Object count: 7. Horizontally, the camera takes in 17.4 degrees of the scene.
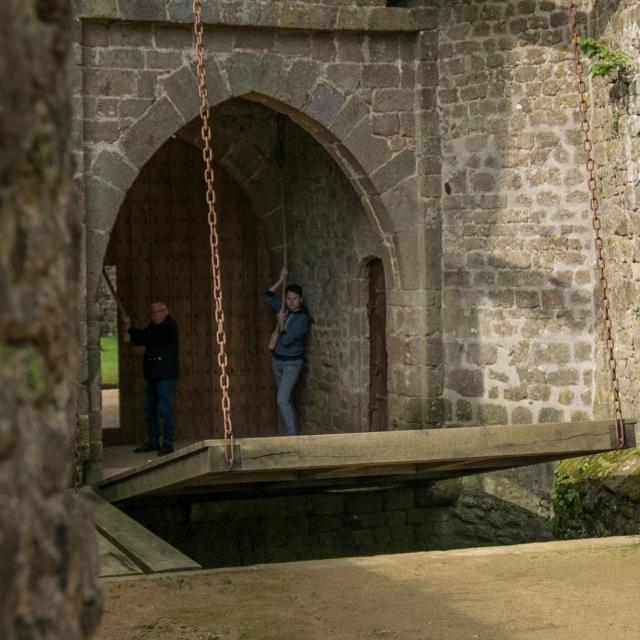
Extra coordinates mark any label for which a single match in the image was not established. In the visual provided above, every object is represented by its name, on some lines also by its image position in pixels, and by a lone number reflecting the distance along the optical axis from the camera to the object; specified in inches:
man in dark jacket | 703.5
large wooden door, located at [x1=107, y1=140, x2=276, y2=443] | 773.2
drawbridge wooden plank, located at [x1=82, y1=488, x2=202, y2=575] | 397.6
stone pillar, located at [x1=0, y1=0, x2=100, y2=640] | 112.4
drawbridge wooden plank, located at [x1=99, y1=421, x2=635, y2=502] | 384.2
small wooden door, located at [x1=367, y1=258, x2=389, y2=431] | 685.9
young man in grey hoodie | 734.2
